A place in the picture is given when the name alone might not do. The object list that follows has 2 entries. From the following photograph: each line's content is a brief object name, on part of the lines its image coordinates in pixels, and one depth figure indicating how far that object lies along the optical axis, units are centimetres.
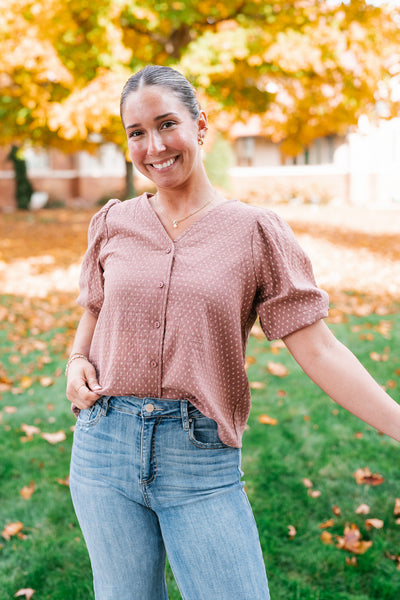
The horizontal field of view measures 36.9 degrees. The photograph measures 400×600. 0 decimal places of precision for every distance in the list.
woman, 170
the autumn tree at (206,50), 912
